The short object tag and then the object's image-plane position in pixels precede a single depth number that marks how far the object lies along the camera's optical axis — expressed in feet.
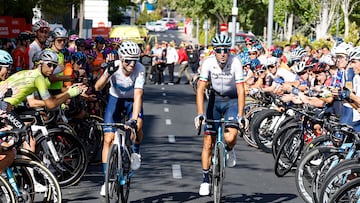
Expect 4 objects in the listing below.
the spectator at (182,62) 121.37
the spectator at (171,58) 120.16
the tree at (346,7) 147.37
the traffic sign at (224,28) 149.59
